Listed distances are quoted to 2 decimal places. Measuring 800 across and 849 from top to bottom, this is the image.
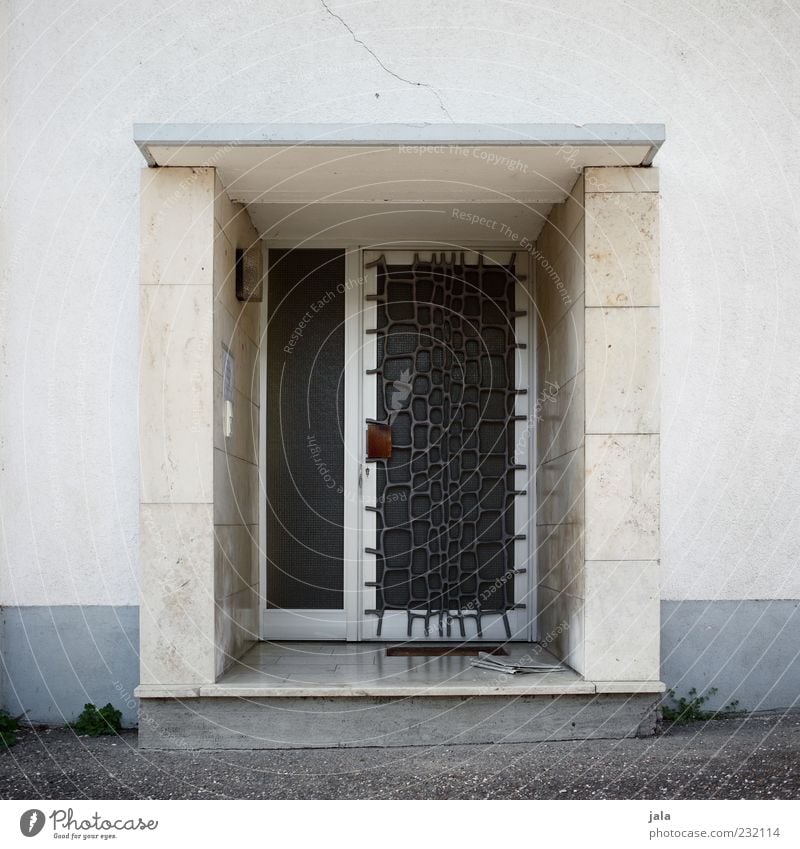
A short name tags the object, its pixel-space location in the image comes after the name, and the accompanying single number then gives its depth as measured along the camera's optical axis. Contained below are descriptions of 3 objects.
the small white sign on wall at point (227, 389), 4.83
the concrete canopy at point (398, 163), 4.26
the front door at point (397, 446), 5.83
